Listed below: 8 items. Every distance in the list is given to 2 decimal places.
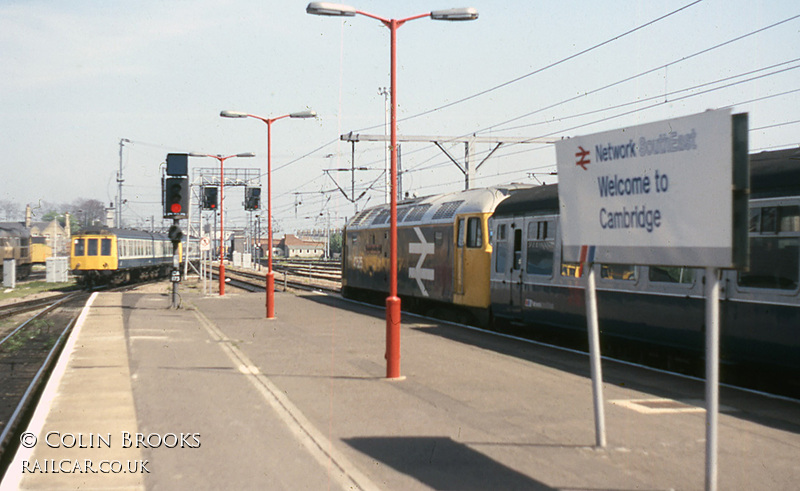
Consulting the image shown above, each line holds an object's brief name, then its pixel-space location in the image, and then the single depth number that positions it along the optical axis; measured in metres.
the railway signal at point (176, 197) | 20.66
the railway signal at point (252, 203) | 34.03
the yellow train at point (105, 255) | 39.72
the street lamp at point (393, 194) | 10.97
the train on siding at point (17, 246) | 49.92
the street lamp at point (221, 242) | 31.52
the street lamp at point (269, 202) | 20.33
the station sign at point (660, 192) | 5.59
